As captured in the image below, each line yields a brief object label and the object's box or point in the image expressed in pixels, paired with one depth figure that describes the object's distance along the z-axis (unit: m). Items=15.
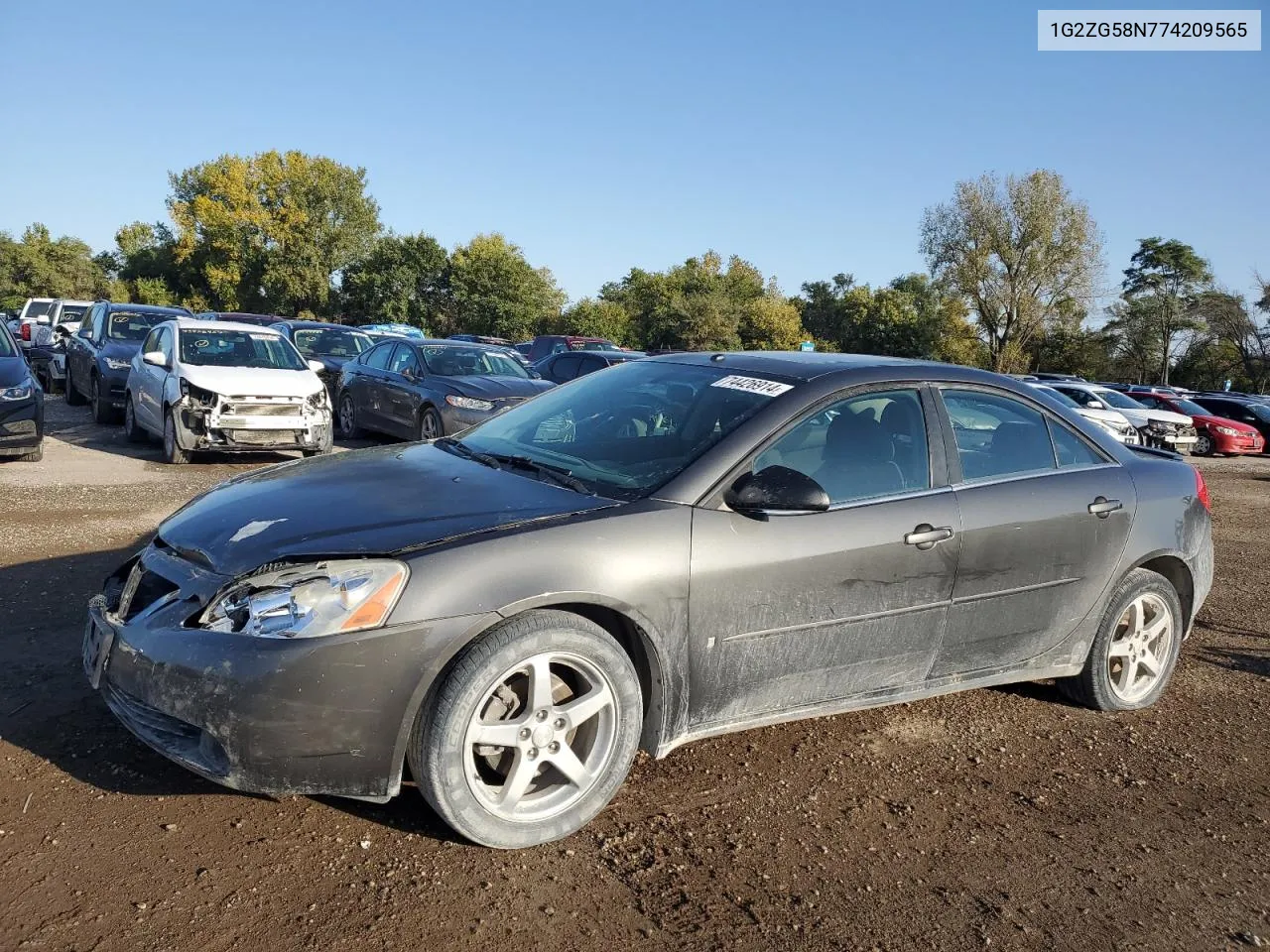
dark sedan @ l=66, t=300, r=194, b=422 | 13.14
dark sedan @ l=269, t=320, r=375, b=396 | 17.58
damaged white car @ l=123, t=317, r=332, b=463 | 10.32
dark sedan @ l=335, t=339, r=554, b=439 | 11.87
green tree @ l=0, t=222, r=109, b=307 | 64.06
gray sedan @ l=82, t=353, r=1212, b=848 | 2.87
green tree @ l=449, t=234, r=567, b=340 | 53.81
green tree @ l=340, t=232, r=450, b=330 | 55.19
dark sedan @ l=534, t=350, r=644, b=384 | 15.12
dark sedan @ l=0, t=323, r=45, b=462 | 9.59
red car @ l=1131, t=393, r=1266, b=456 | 24.23
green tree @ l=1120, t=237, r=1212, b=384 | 52.88
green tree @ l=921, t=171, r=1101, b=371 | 46.44
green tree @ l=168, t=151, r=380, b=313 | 54.91
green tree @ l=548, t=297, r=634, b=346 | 49.06
